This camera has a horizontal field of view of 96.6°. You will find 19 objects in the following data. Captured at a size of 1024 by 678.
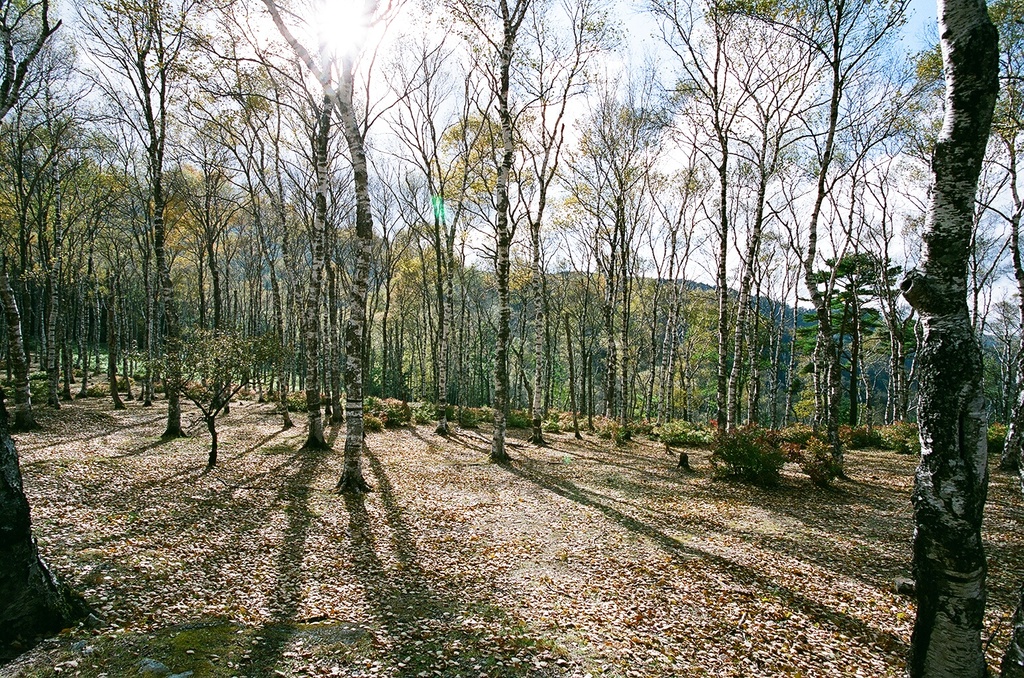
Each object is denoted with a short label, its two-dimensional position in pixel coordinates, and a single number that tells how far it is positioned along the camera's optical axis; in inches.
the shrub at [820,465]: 433.7
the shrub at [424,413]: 832.3
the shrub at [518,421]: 914.9
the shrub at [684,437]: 753.0
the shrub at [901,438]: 698.2
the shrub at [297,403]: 910.4
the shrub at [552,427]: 897.5
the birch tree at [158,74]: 481.4
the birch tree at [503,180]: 497.7
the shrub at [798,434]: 659.4
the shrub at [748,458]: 434.9
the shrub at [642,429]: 866.6
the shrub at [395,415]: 778.8
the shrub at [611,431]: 754.8
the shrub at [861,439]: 770.2
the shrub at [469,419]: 877.2
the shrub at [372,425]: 722.2
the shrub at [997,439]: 640.4
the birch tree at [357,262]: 355.3
